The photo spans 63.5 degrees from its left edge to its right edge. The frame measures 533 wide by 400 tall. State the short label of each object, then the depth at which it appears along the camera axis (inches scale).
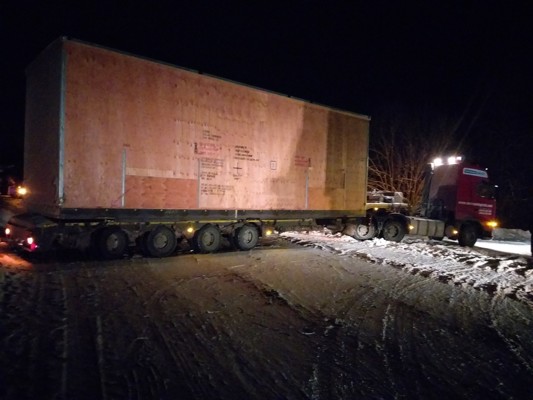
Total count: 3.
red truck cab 627.8
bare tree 1267.2
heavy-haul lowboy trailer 359.3
